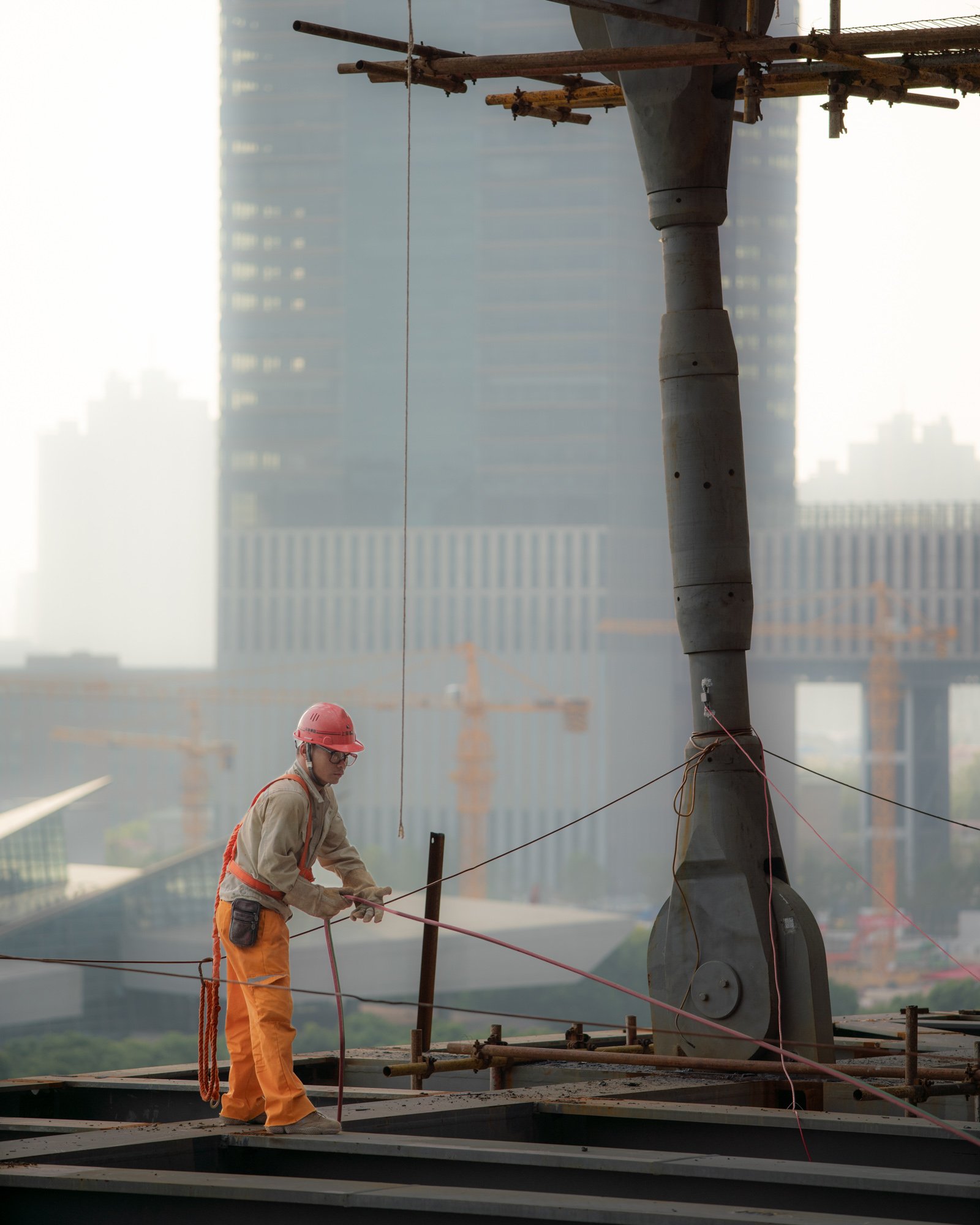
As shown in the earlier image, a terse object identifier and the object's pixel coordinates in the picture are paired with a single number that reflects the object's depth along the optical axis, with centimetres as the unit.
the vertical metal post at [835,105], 2166
